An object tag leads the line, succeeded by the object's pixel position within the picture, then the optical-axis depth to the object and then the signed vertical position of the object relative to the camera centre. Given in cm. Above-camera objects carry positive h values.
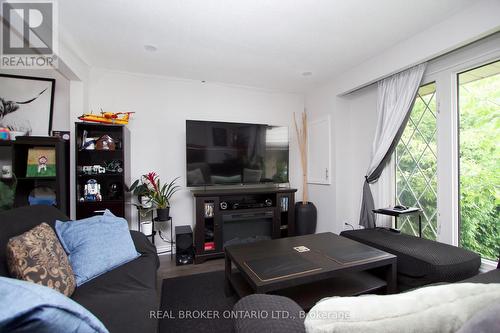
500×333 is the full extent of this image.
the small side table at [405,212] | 214 -44
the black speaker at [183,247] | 262 -93
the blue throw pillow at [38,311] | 40 -27
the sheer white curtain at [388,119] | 232 +54
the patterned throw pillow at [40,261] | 102 -45
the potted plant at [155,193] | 264 -30
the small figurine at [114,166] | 251 +3
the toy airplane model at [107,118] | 235 +55
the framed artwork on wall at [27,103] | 242 +72
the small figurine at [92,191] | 240 -25
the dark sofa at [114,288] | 100 -66
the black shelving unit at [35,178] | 215 -2
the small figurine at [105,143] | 243 +28
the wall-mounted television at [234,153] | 291 +20
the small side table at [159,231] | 268 -77
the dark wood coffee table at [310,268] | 139 -66
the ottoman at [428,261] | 155 -68
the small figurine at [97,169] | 244 -1
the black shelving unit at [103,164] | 236 +1
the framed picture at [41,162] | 221 +7
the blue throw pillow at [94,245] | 135 -51
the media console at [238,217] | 274 -65
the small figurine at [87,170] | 241 -2
